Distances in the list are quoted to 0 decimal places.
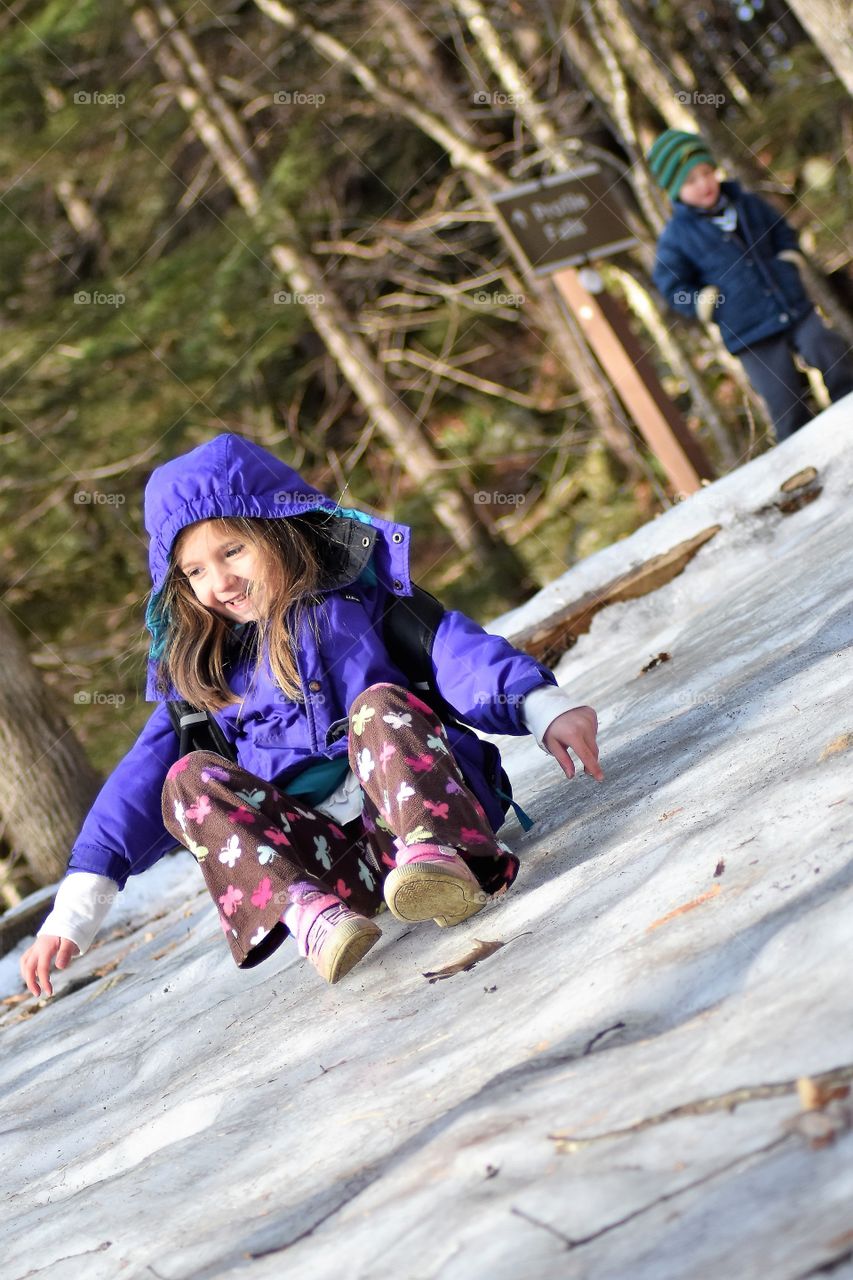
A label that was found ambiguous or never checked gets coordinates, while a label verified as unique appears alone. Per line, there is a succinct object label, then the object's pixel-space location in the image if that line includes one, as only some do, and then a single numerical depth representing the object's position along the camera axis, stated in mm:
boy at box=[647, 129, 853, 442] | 6914
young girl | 2758
